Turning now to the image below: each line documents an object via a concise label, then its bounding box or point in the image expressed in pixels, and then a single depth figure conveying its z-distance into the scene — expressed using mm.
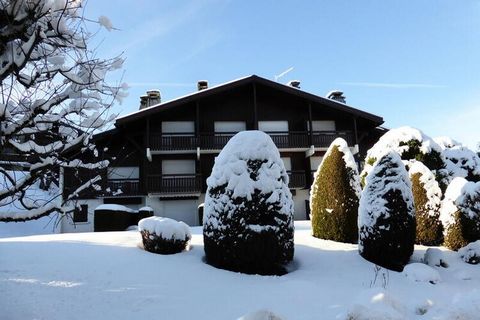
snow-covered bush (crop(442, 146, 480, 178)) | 14500
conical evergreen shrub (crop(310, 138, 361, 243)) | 11625
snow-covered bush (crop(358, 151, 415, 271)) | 9977
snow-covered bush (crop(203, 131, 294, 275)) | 8797
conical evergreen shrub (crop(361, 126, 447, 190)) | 13203
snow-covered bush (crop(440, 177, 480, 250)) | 11023
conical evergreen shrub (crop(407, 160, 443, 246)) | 11945
